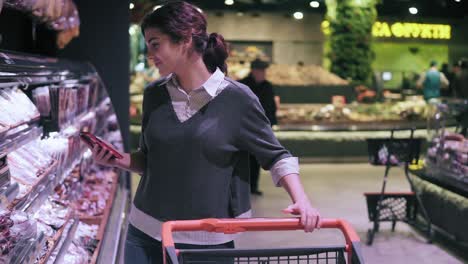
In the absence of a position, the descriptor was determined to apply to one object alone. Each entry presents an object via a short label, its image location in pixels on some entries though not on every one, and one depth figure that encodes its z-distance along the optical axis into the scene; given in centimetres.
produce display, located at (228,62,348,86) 1208
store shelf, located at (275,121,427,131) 1084
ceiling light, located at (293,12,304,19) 1445
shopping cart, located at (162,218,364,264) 192
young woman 223
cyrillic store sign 1341
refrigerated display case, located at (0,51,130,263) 238
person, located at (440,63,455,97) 1315
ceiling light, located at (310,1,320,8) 1420
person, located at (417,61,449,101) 1232
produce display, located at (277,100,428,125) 1104
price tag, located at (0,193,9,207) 218
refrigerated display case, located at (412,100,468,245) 544
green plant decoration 1223
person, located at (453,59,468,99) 1170
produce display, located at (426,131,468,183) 551
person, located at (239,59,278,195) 782
